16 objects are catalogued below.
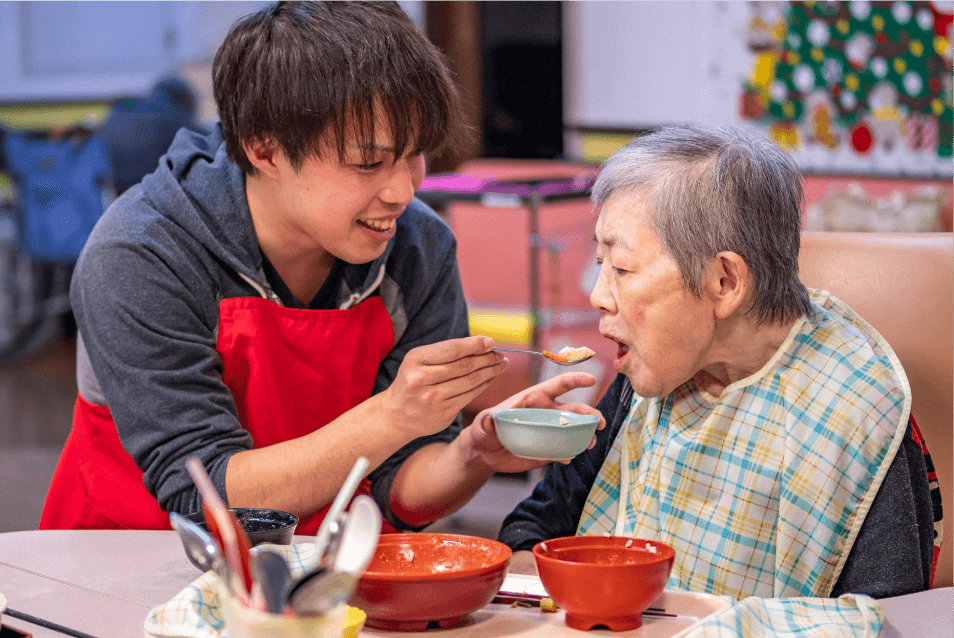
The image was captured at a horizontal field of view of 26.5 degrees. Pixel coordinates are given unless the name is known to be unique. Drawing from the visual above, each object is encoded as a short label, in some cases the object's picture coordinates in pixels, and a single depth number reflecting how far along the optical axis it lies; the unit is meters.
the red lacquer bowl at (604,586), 1.65
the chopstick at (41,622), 1.68
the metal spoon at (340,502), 1.51
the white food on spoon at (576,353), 1.98
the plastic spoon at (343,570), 1.47
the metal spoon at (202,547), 1.50
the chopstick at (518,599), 1.73
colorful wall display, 4.17
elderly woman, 1.85
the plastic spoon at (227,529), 1.47
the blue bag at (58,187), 6.13
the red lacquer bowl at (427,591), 1.65
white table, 1.70
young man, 1.97
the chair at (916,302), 1.96
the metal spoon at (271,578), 1.48
